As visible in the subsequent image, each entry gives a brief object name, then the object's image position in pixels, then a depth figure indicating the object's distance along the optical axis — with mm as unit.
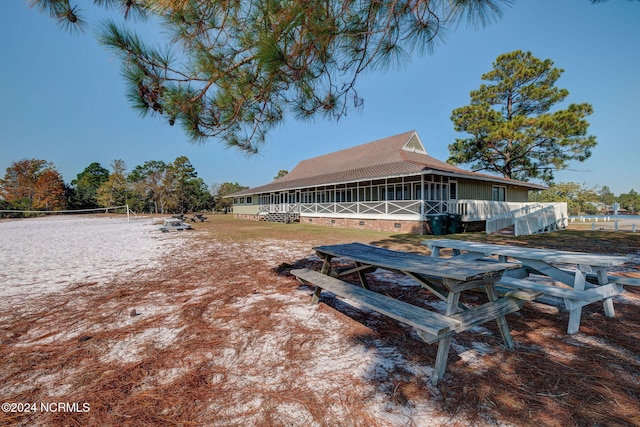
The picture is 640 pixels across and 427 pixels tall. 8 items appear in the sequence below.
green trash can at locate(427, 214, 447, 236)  12961
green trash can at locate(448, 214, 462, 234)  13438
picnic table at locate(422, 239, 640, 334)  2721
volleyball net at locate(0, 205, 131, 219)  34750
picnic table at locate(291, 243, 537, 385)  1975
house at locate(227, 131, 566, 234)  14422
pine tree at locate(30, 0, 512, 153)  3137
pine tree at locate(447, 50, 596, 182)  18891
